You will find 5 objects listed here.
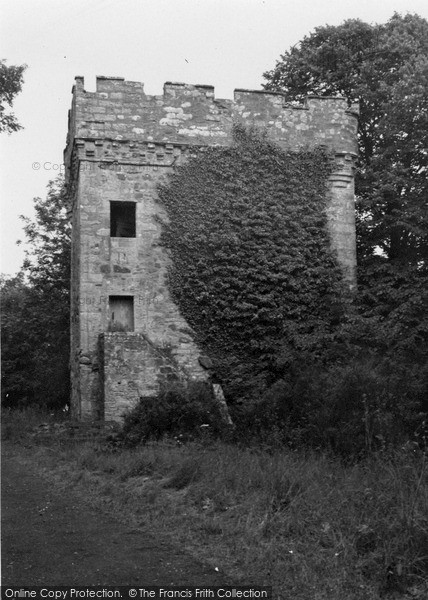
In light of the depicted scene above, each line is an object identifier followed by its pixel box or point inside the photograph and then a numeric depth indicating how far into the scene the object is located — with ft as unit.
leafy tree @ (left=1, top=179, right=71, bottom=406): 86.38
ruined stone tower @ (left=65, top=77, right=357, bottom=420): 55.83
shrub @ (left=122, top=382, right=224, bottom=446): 40.96
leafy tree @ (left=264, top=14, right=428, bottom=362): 57.77
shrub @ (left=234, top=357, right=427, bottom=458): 36.42
